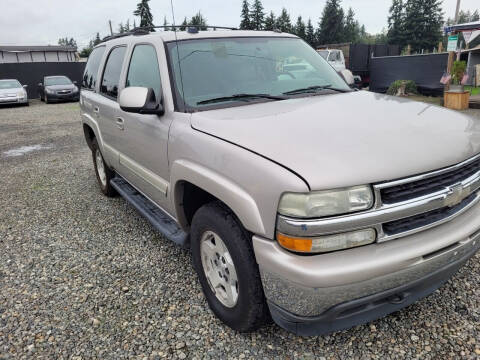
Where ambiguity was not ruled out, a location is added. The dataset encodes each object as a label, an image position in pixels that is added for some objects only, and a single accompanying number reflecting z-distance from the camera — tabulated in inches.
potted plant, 426.8
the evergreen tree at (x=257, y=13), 2471.7
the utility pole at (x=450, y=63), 455.2
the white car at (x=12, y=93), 676.3
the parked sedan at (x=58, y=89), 730.9
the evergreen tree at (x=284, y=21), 2432.8
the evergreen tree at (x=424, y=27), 2554.1
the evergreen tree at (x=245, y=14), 2447.7
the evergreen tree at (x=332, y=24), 2682.1
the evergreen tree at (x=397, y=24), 2630.4
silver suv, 68.4
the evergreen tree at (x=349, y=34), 2777.6
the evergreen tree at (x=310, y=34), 2640.3
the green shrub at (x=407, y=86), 534.0
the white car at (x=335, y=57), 733.9
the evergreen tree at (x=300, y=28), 2545.8
